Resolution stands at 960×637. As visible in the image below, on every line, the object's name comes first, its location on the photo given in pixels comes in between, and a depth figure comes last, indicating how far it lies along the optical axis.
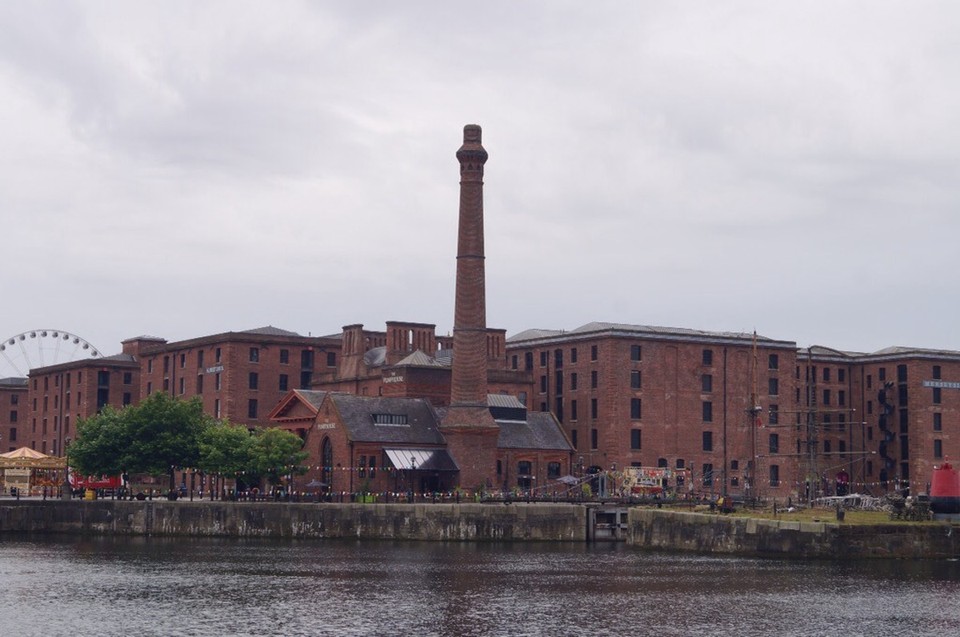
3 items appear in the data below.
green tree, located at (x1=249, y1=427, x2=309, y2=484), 114.19
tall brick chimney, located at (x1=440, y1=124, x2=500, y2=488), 111.62
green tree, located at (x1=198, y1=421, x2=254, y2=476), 114.56
